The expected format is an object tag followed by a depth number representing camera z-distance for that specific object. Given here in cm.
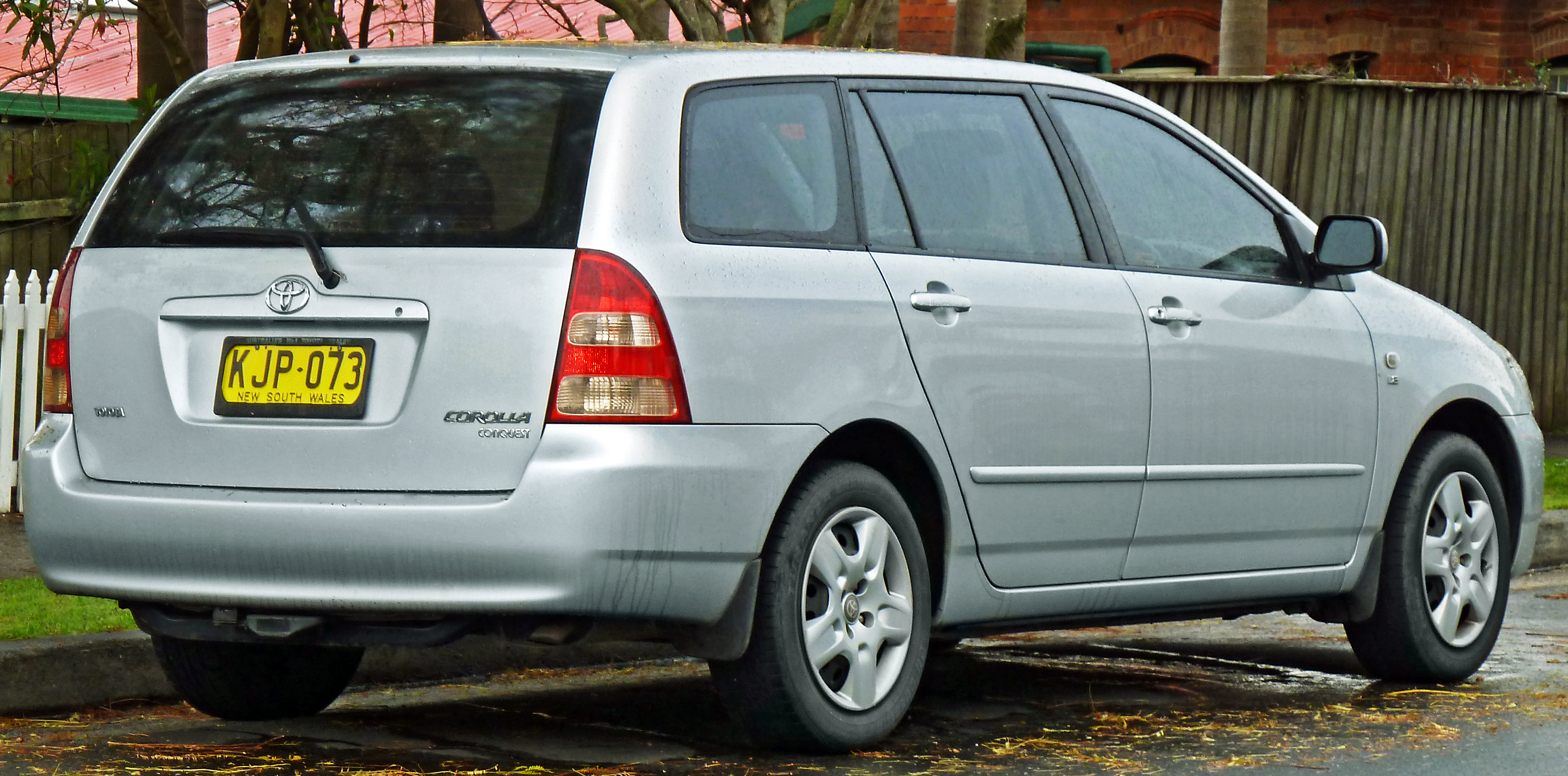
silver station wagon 911
